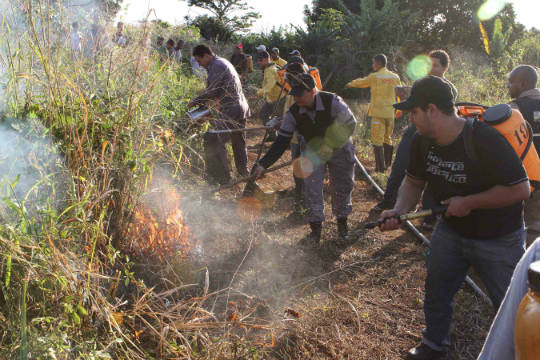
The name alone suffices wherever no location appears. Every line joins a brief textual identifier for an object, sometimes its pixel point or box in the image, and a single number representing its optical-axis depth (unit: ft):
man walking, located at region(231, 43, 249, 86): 32.24
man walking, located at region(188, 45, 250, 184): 17.97
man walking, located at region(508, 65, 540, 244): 12.34
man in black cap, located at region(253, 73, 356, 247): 13.26
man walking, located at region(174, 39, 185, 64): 25.50
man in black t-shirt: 6.84
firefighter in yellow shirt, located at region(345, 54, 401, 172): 22.09
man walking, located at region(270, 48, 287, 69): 30.81
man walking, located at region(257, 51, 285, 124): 25.63
